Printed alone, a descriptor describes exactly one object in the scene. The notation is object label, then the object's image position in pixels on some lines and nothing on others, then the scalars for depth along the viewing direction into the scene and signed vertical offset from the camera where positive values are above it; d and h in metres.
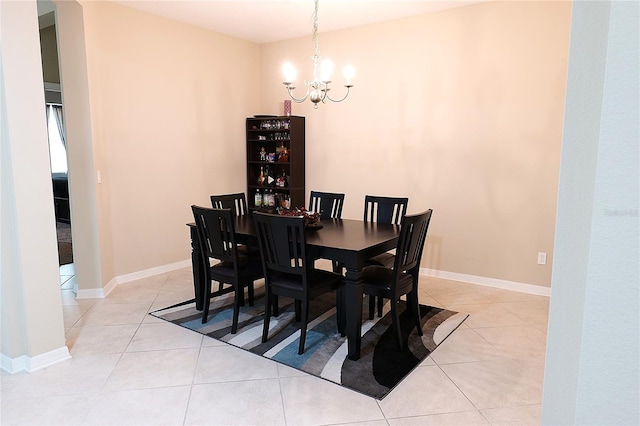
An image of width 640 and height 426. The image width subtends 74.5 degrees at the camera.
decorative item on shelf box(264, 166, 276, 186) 5.60 -0.28
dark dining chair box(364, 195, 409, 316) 3.76 -0.48
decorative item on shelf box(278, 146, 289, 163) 5.42 -0.01
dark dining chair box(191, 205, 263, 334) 3.08 -0.76
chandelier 3.37 +0.64
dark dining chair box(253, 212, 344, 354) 2.70 -0.74
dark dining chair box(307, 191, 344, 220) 4.16 -0.48
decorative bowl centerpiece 3.26 -0.48
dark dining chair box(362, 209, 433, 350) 2.72 -0.85
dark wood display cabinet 5.35 -0.08
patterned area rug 2.56 -1.32
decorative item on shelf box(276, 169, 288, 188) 5.49 -0.33
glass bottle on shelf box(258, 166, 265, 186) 5.68 -0.30
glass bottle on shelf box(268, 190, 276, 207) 5.59 -0.59
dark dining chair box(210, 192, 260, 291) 3.75 -0.48
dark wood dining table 2.67 -0.62
